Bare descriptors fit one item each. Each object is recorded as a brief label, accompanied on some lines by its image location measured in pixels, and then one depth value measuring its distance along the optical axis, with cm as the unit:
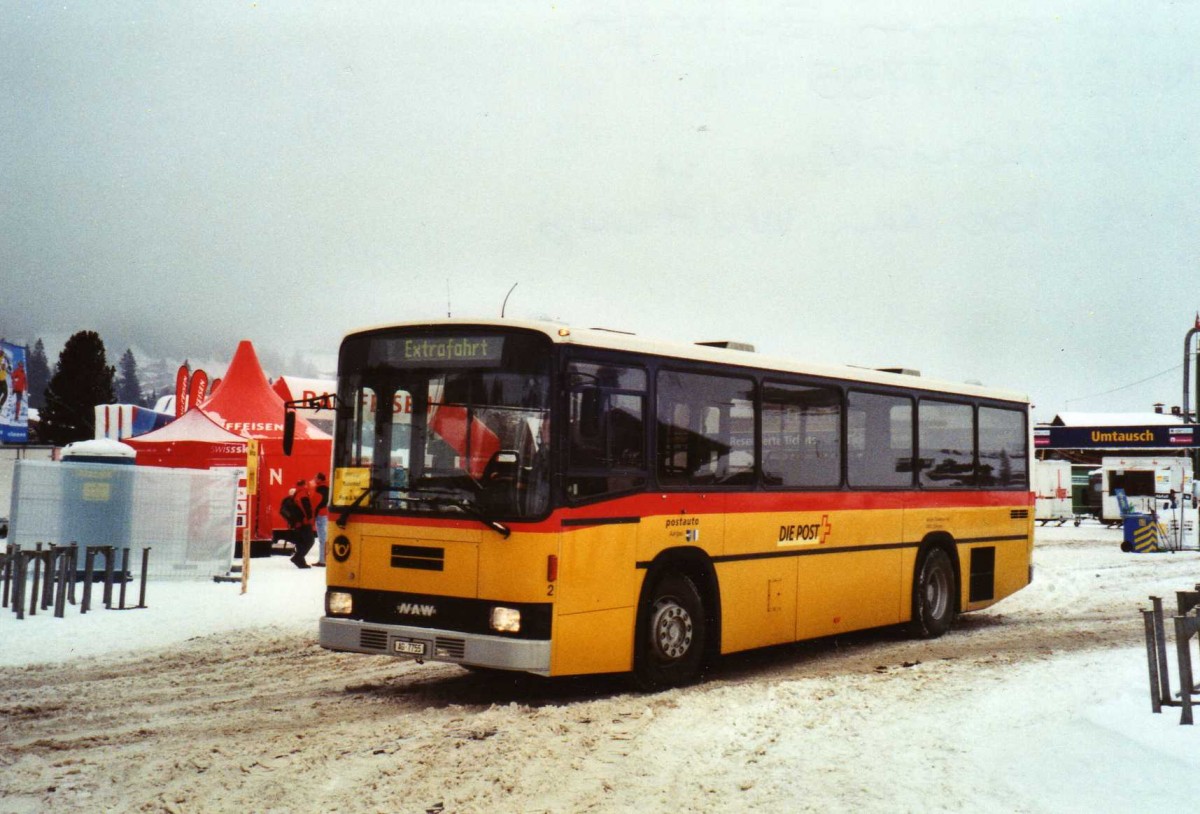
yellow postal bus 919
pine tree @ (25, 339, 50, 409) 16641
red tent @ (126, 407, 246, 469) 2619
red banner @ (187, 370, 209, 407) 3947
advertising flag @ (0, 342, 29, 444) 5387
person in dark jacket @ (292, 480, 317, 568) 2380
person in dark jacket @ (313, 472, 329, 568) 2348
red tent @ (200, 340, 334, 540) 2827
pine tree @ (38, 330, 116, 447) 7888
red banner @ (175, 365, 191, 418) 4173
